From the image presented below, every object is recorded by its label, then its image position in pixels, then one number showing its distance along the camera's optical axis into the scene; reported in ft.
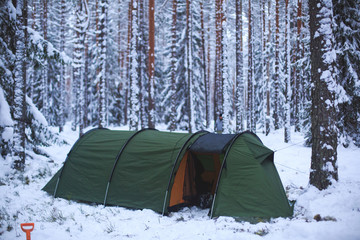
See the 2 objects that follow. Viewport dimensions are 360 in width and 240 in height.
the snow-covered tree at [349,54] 35.19
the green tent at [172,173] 21.08
